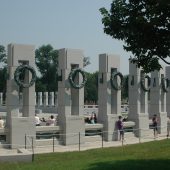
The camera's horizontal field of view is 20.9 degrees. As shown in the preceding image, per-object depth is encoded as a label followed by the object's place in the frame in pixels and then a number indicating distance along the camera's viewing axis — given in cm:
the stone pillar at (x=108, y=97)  2908
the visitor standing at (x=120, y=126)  2835
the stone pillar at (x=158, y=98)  3503
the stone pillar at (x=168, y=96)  3749
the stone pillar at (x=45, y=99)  6483
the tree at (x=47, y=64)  10601
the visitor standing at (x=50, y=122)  2784
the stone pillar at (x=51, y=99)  6472
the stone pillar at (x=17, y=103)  2394
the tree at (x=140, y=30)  1366
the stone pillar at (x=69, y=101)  2631
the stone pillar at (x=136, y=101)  3186
